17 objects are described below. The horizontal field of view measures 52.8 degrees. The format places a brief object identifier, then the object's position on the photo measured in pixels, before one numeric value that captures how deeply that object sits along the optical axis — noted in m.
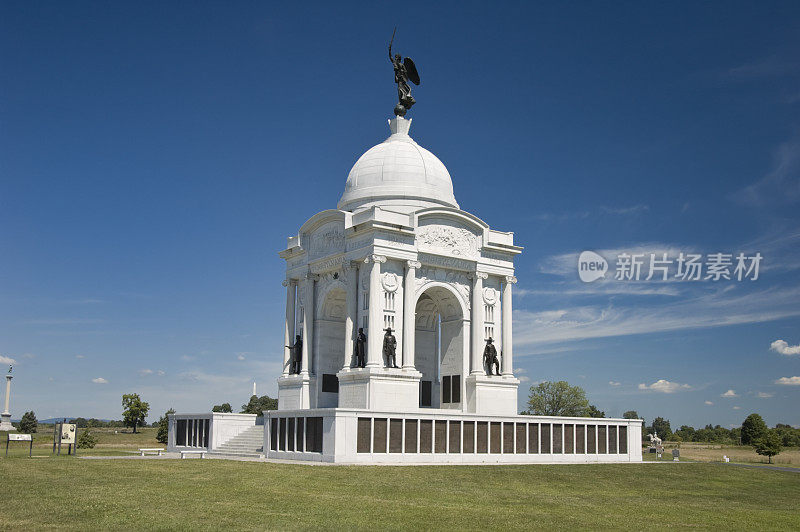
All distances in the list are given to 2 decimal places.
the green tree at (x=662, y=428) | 143.62
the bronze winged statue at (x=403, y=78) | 58.31
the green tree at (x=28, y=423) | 92.56
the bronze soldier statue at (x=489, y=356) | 51.22
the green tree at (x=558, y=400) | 92.75
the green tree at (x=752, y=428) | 95.56
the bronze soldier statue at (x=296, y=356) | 52.94
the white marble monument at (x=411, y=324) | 43.91
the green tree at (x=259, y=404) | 85.56
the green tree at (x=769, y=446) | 65.51
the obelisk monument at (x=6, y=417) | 96.91
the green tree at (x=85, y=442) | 55.81
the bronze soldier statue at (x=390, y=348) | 47.03
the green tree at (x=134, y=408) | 86.94
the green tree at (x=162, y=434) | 62.28
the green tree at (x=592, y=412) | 92.06
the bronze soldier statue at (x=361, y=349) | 47.53
